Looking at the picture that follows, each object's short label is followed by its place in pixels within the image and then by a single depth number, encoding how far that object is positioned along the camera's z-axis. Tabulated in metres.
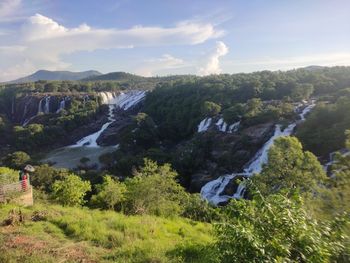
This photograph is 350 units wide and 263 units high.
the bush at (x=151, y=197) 17.91
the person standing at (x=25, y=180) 17.00
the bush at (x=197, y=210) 20.14
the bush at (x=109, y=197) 18.61
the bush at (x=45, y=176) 33.88
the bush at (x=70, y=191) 18.59
